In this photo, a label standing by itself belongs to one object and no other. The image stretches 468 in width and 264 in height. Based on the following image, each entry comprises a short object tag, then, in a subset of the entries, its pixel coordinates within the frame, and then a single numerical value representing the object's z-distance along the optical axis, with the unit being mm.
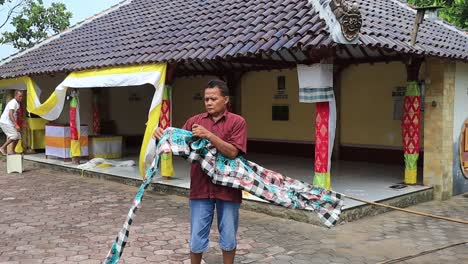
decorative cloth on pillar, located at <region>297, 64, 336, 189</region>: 6660
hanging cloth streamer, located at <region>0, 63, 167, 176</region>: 8078
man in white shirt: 11656
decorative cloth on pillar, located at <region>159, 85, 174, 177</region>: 9078
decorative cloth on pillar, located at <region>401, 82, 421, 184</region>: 8438
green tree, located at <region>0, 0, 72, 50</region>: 21328
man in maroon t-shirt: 3658
